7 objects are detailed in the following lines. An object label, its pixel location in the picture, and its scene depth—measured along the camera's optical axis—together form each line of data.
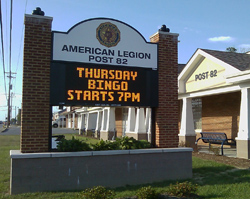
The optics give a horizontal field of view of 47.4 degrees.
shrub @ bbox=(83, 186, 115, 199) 5.64
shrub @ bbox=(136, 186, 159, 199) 5.89
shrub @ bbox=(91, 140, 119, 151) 7.73
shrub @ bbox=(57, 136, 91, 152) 7.27
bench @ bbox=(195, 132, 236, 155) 13.77
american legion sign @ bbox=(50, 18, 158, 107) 7.43
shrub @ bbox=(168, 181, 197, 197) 6.26
